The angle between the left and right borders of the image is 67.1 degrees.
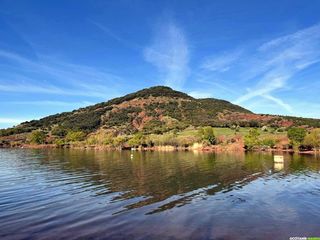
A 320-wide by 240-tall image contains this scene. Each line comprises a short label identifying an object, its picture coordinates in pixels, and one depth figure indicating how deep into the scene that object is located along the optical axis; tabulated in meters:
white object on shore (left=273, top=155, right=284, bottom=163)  59.54
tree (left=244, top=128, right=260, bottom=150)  102.02
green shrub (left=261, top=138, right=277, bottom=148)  99.72
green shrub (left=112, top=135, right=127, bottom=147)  130.66
